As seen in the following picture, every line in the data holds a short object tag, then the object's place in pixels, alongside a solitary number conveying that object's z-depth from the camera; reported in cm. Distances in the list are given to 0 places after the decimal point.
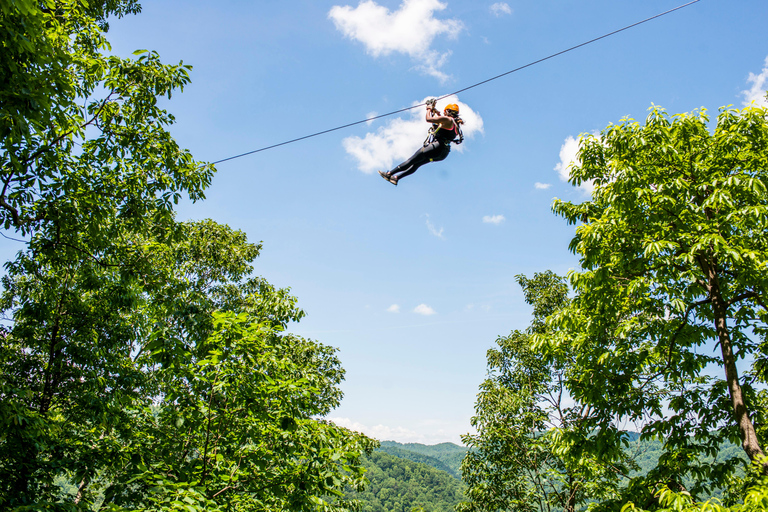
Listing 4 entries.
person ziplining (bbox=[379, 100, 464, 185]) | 770
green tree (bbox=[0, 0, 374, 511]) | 464
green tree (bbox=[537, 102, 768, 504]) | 536
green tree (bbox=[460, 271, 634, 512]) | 1078
